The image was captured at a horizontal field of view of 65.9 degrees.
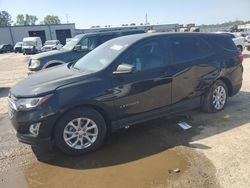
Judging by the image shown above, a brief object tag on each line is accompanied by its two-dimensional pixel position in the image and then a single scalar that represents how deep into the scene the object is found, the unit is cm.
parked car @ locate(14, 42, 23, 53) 3045
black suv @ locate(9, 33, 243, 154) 286
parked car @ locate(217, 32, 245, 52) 1209
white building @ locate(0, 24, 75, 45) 4105
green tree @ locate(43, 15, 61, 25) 9640
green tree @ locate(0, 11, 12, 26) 8811
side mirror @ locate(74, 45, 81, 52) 684
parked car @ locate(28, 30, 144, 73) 664
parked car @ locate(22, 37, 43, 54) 2544
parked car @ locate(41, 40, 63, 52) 2259
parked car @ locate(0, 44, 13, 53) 3358
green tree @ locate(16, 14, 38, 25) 9983
